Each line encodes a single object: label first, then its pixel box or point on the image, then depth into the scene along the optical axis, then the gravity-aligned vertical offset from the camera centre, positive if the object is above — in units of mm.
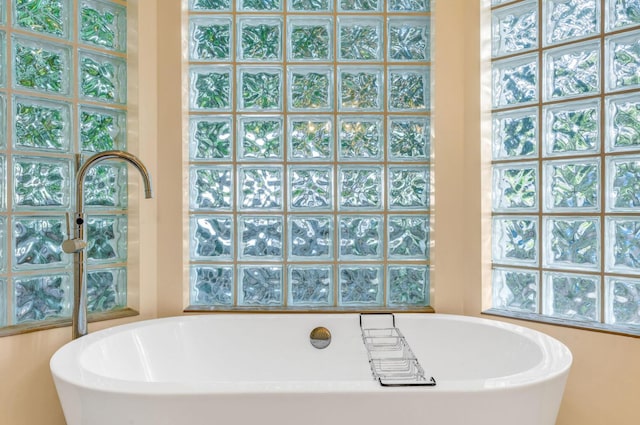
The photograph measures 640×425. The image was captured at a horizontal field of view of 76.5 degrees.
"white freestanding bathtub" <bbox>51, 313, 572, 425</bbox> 841 -444
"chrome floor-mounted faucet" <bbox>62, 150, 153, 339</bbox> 1331 -89
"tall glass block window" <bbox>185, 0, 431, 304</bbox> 1727 +205
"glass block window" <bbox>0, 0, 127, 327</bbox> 1359 +219
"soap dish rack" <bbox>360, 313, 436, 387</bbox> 1297 -508
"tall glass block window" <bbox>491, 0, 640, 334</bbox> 1393 +158
